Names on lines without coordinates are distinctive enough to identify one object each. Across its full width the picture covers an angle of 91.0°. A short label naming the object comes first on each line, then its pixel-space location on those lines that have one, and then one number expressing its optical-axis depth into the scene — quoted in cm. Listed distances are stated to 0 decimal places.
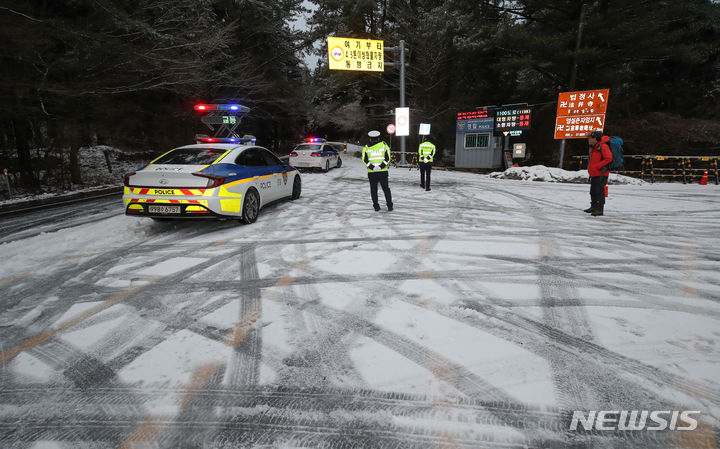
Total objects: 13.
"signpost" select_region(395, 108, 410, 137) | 2208
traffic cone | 1385
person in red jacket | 720
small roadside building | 1981
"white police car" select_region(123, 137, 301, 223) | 575
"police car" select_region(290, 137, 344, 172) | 1789
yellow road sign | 2062
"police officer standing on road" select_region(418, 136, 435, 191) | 1148
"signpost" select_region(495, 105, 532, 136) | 1775
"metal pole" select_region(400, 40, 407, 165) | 2194
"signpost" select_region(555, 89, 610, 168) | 1504
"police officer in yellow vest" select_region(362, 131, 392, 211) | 755
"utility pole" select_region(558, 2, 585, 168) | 1712
